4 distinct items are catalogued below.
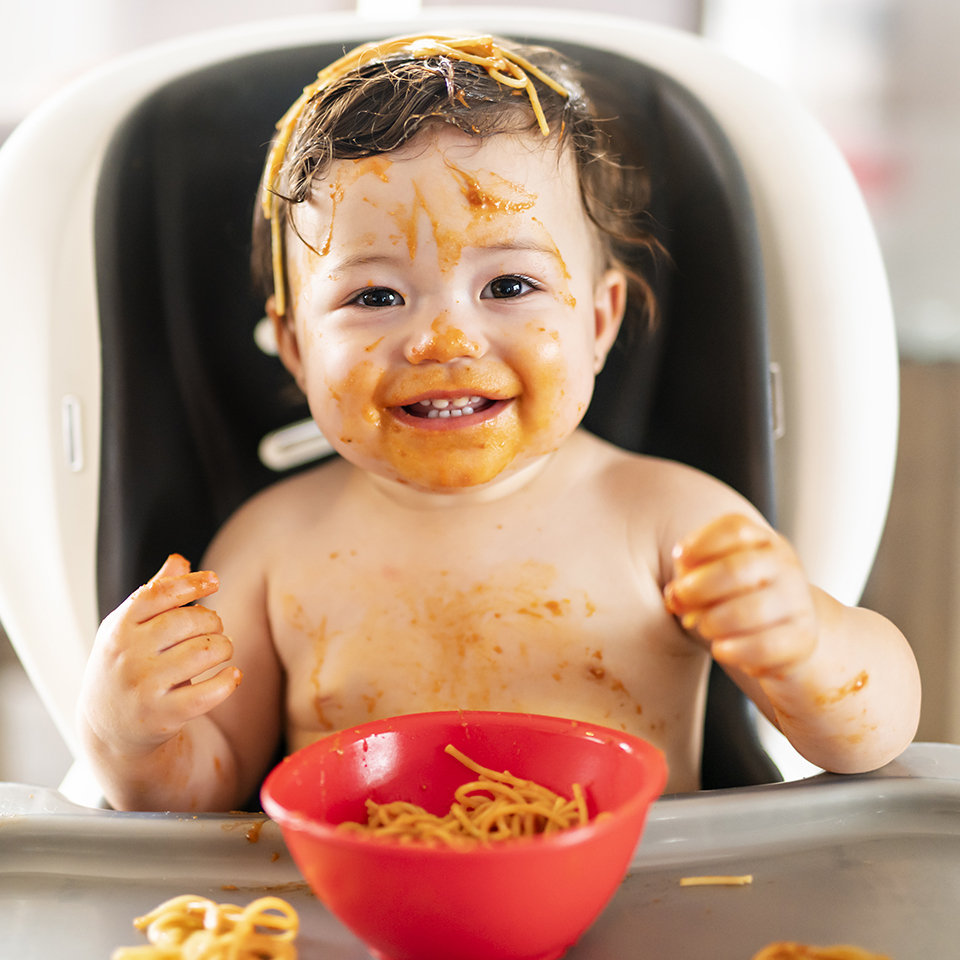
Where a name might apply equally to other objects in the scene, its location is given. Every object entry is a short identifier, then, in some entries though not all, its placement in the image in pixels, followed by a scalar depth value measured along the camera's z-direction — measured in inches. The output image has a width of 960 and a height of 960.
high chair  30.4
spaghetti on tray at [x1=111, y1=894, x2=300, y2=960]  19.0
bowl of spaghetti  17.1
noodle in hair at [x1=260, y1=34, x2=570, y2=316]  27.5
